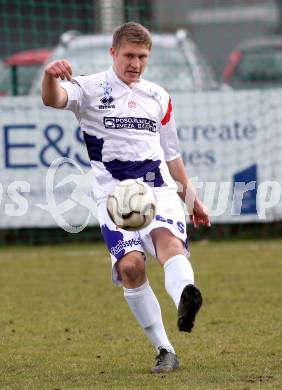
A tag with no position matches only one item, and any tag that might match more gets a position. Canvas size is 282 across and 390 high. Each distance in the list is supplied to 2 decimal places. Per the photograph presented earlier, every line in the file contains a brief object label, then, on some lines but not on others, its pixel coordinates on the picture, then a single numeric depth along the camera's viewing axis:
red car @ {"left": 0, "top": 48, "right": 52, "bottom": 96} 26.55
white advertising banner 24.91
